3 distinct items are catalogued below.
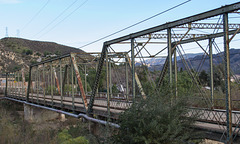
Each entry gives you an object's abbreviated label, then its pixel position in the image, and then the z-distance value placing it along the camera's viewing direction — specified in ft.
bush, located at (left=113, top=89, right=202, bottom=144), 26.37
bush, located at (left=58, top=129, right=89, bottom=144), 40.09
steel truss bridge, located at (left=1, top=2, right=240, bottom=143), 26.68
